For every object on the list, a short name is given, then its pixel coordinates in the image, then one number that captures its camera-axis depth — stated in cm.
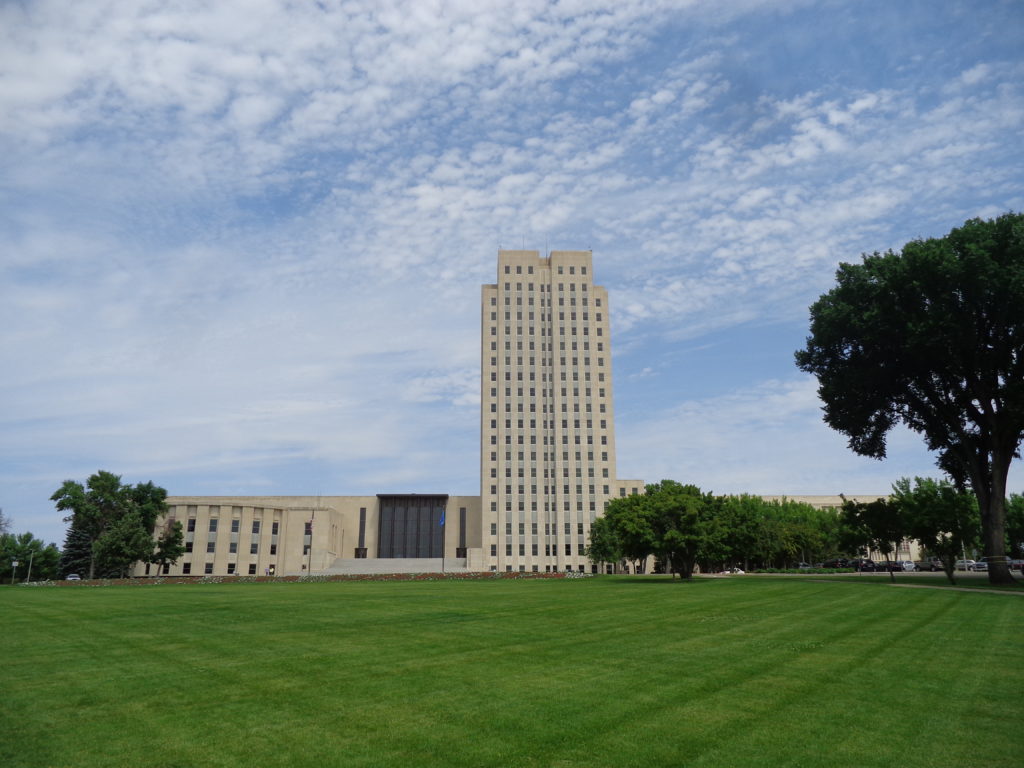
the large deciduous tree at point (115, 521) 8331
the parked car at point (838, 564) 11244
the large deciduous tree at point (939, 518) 5219
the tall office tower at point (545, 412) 13562
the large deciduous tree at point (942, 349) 4366
